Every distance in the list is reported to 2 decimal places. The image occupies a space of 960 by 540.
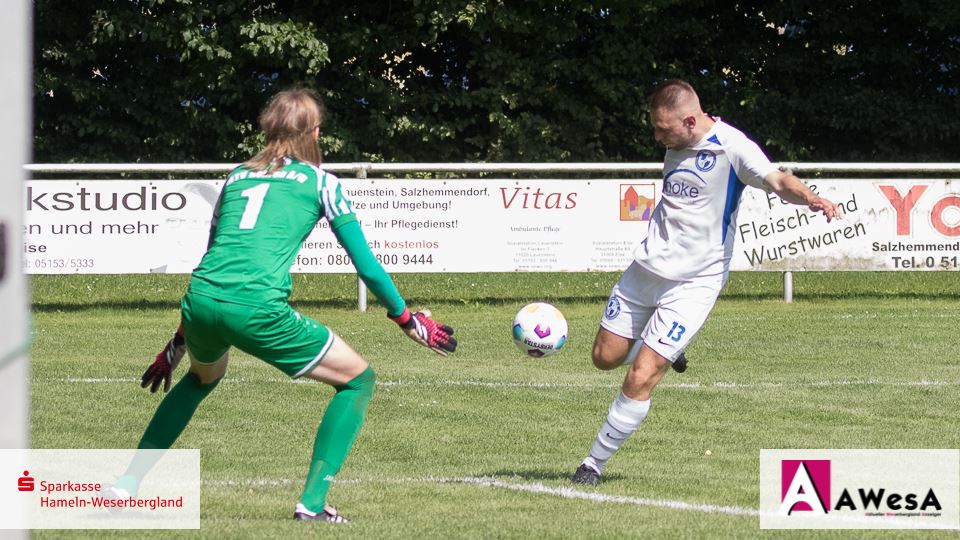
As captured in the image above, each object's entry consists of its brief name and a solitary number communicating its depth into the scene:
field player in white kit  14.17
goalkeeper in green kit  11.27
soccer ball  15.24
